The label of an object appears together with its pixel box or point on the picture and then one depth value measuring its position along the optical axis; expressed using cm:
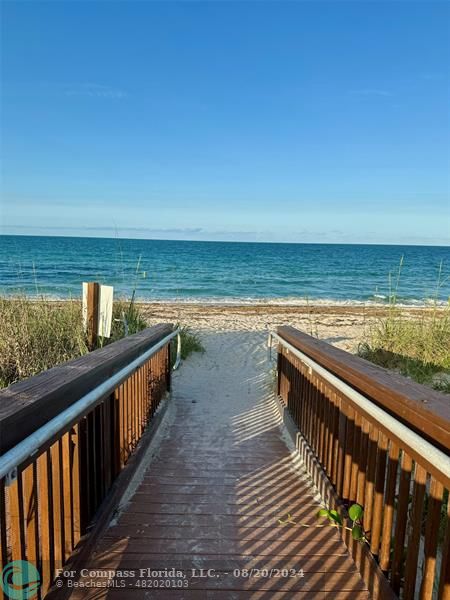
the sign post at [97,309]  538
